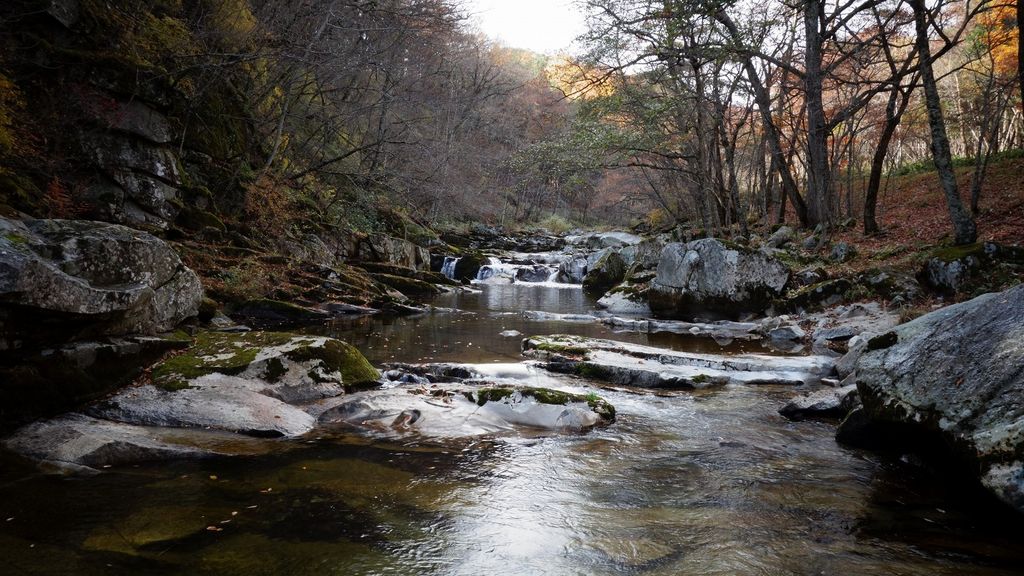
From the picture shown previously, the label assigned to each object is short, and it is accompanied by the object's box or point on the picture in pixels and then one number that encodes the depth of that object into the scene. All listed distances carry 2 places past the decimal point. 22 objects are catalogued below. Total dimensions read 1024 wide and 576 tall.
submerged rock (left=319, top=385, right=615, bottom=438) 4.88
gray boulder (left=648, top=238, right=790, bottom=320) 11.62
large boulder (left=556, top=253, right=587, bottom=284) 22.11
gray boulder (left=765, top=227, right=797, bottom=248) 15.70
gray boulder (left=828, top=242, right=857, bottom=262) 12.55
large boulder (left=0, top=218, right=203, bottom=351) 3.97
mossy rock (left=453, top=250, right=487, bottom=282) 22.70
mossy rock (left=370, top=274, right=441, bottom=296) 16.10
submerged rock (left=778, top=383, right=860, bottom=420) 5.27
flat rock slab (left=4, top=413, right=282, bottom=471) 3.67
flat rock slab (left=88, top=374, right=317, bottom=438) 4.45
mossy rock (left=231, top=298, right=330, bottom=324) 10.05
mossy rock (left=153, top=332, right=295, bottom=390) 4.95
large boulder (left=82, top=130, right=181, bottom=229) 9.02
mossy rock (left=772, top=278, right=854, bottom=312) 10.52
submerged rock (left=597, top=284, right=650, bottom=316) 13.76
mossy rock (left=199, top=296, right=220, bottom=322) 7.63
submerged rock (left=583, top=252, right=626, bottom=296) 19.47
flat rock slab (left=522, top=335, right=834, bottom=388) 6.72
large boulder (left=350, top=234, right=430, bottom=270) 17.26
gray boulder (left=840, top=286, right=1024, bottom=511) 2.96
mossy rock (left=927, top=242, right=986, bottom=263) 8.60
